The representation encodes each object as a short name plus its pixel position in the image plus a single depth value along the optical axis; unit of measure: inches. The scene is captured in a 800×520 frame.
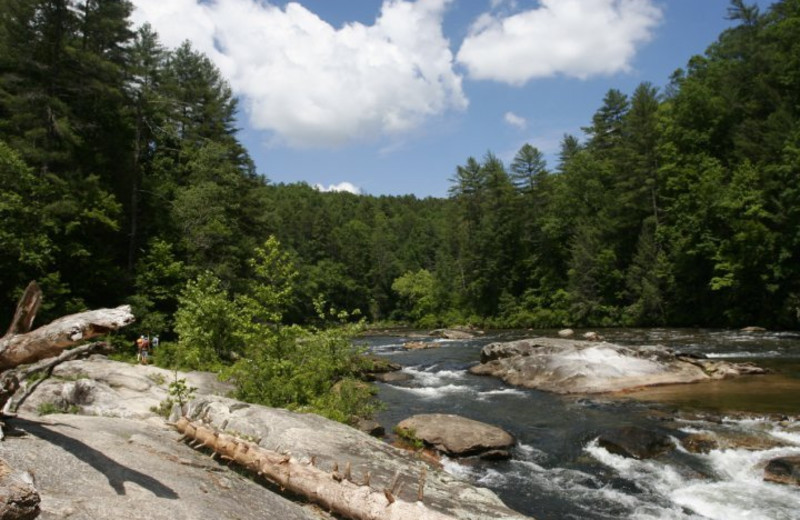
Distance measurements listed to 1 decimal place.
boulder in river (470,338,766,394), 759.7
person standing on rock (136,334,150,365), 765.9
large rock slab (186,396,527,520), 315.9
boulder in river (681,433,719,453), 473.7
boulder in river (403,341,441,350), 1486.8
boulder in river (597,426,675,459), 476.7
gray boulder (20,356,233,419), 460.1
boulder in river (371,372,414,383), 940.6
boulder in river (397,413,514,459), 506.3
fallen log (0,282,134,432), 203.9
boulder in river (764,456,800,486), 400.8
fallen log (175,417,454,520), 253.6
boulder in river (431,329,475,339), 1749.5
